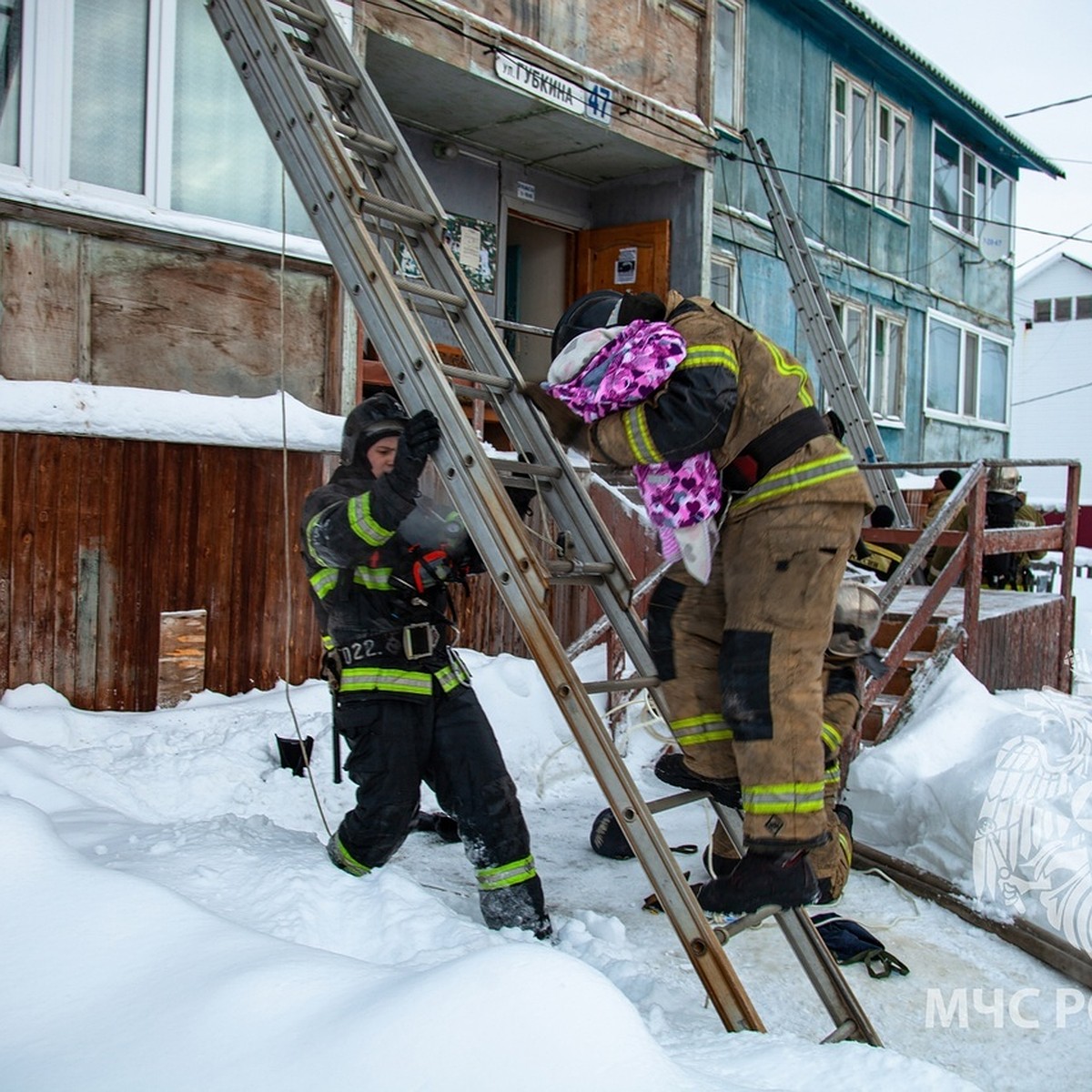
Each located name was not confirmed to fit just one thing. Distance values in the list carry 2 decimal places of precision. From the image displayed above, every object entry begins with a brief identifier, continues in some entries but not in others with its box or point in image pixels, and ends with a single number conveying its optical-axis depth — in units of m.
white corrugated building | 32.38
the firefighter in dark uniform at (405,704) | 3.40
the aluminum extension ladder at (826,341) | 9.15
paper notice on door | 10.80
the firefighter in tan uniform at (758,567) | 2.69
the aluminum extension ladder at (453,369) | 2.85
